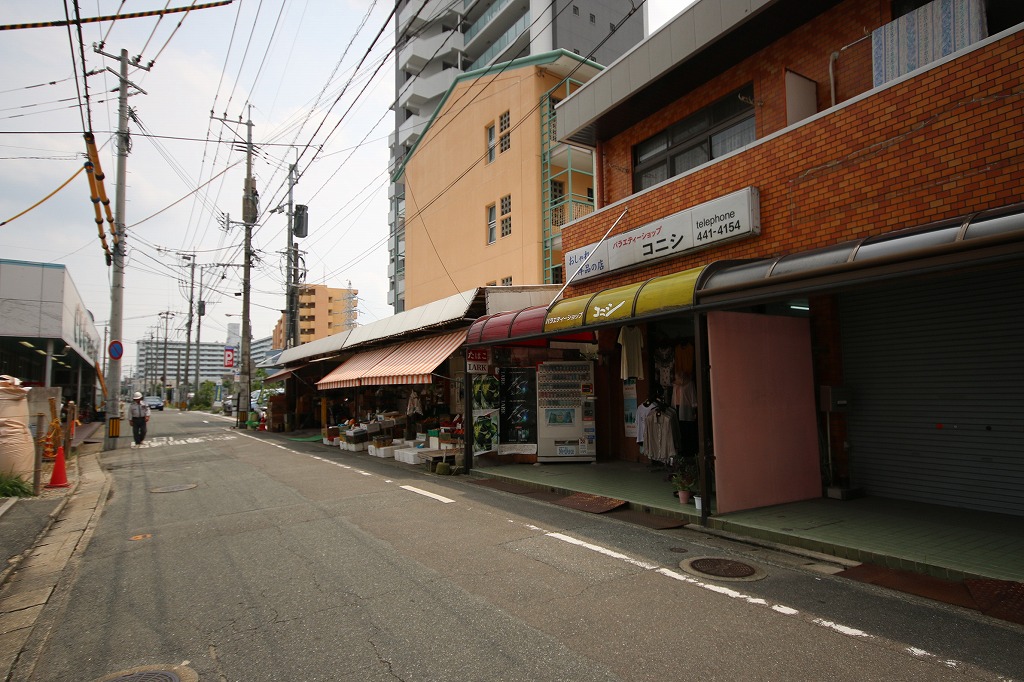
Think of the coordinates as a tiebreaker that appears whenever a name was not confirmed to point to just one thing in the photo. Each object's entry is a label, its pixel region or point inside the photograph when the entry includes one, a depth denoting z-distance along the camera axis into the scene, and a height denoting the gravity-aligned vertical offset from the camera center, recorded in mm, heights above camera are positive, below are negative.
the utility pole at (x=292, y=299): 30688 +5001
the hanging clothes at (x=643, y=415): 10930 -616
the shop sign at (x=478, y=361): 12547 +587
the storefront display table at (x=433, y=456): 13250 -1642
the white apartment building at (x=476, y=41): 37000 +25871
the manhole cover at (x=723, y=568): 5539 -1885
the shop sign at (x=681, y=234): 9141 +2730
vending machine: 12805 -643
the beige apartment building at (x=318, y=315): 84438 +11318
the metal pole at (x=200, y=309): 53000 +7853
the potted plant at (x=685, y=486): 8406 -1546
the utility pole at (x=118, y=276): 19750 +4295
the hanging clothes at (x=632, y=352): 11422 +645
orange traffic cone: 11375 -1646
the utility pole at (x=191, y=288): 47772 +9837
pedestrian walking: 21875 -1016
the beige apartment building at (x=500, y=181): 21516 +8733
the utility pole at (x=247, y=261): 29875 +7014
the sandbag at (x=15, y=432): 10633 -704
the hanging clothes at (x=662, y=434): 10586 -968
